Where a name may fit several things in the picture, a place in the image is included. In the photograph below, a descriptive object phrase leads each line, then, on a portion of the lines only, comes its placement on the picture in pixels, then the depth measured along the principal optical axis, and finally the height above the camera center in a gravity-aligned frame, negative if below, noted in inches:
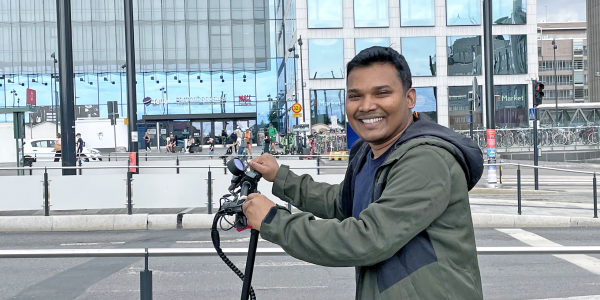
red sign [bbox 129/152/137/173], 746.8 -12.5
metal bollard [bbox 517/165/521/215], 501.2 -46.3
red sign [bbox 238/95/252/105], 2407.7 +163.6
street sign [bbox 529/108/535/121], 799.0 +28.0
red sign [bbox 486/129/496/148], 715.4 +1.2
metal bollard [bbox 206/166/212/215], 520.4 -36.9
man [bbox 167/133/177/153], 2092.3 +6.3
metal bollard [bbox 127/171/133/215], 512.1 -37.8
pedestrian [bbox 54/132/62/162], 1173.5 -0.4
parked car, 1489.9 +5.5
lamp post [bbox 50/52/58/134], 2471.9 +183.5
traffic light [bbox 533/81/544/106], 784.9 +51.6
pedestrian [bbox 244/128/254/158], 1405.0 +12.9
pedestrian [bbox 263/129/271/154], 1376.2 +5.6
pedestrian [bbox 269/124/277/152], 1562.5 +18.0
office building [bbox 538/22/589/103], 5339.6 +561.6
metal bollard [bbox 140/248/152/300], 131.4 -27.1
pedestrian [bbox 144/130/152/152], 2148.5 +26.3
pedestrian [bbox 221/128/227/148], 2018.2 +19.7
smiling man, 75.0 -8.6
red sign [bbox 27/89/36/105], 969.4 +78.1
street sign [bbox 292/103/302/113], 1427.2 +75.0
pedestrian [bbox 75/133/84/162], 1313.7 +6.5
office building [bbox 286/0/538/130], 1706.4 +247.1
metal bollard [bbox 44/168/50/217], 506.9 -35.8
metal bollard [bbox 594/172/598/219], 502.2 -54.8
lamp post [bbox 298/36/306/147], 1551.9 +158.5
